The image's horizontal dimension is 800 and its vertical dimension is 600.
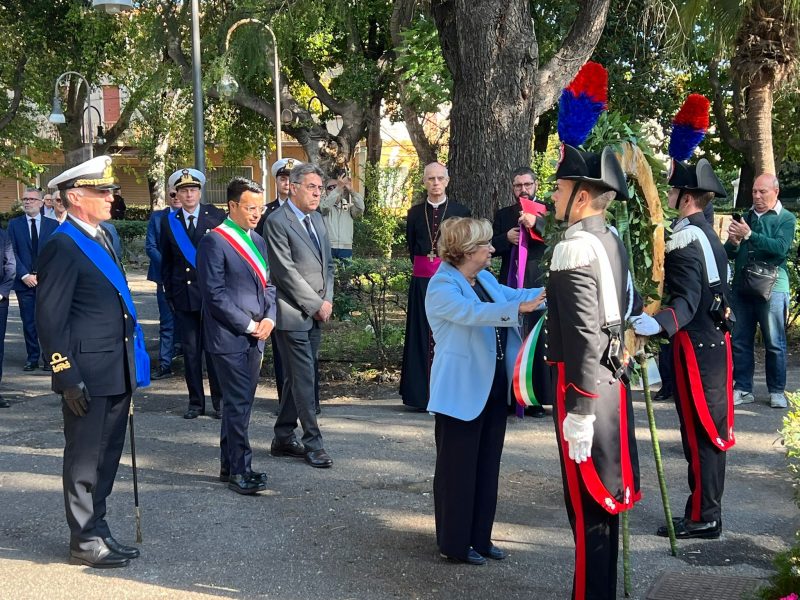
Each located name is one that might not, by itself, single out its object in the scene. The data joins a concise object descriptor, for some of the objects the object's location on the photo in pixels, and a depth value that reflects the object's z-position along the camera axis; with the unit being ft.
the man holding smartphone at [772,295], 28.04
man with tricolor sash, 19.99
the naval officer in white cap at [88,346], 15.74
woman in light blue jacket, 15.89
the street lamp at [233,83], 61.68
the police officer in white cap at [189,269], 27.63
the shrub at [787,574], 11.95
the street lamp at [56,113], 86.41
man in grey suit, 22.21
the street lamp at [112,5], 45.47
